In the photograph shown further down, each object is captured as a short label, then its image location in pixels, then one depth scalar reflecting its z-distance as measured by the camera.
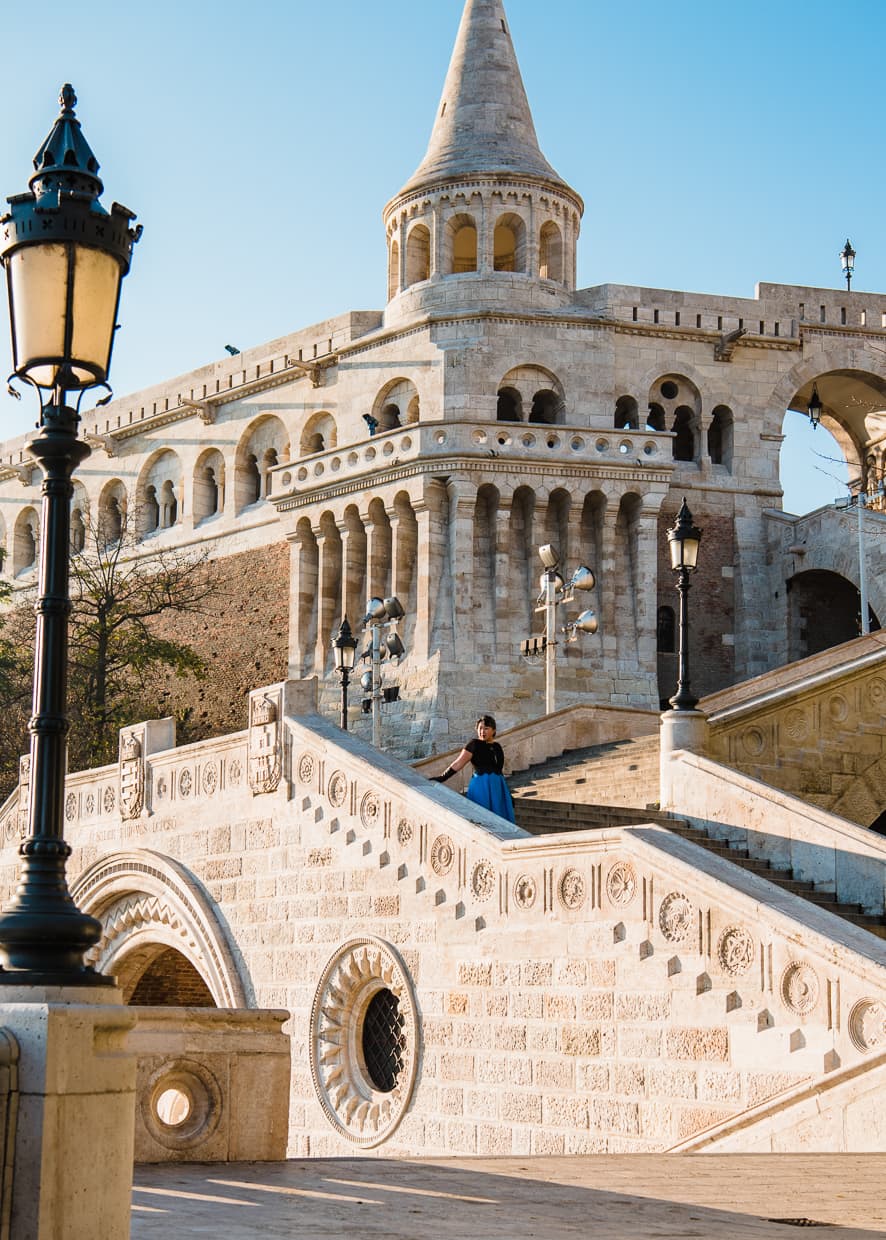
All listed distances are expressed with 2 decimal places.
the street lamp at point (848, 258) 38.88
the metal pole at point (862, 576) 29.17
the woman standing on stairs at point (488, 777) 14.55
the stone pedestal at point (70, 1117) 4.91
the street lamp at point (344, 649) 23.55
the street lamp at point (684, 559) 15.88
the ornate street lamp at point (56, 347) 5.44
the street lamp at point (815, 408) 33.94
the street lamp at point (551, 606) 24.12
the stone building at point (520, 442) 31.22
